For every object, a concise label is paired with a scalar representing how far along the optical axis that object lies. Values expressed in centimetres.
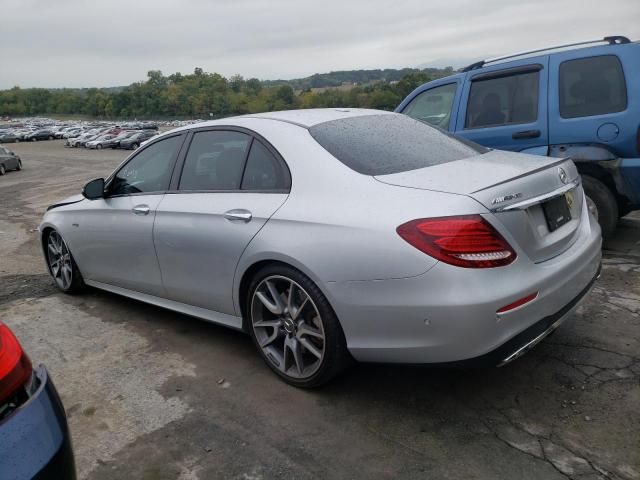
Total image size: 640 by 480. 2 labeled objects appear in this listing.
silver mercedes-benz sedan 246
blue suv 479
